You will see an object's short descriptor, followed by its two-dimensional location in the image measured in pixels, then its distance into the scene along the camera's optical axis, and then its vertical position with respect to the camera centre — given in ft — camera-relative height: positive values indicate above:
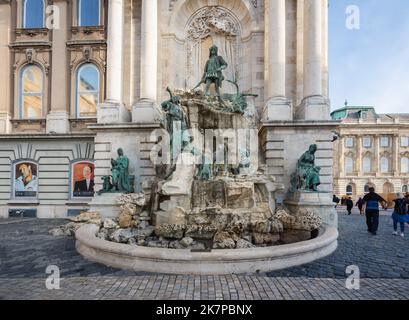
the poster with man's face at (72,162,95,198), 50.62 -3.58
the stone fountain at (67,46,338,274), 17.47 -4.74
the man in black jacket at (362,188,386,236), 30.81 -5.52
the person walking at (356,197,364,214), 56.29 -9.55
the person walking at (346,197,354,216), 59.69 -9.83
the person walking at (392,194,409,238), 30.71 -6.12
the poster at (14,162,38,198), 51.13 -3.64
